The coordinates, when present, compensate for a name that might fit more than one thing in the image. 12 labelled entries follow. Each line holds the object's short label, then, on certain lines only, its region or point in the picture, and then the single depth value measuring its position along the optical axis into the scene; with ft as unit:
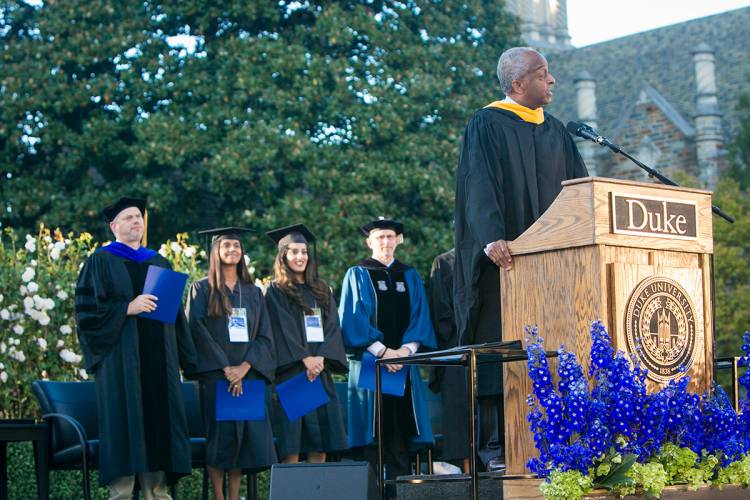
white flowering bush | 67.31
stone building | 236.84
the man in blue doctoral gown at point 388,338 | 60.29
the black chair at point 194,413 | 59.04
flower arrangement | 28.02
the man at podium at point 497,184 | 37.01
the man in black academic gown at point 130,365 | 50.31
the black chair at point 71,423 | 50.50
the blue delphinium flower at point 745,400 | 30.42
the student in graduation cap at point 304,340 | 58.29
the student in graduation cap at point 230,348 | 55.01
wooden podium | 29.96
